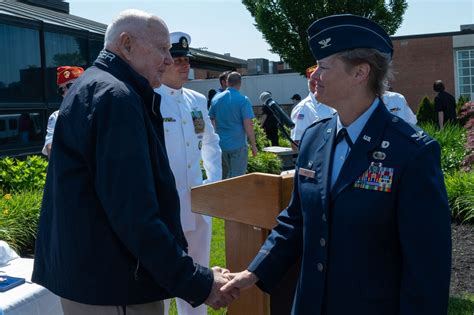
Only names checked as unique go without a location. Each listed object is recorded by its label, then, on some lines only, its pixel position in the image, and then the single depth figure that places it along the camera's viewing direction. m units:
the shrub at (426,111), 19.66
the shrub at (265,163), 11.59
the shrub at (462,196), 7.36
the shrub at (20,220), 6.04
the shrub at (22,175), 7.74
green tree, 28.12
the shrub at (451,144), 10.58
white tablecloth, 3.22
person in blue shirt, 9.16
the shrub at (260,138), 14.13
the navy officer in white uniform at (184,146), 4.12
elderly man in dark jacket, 2.21
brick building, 34.56
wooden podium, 2.85
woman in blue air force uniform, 1.99
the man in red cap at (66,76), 5.99
